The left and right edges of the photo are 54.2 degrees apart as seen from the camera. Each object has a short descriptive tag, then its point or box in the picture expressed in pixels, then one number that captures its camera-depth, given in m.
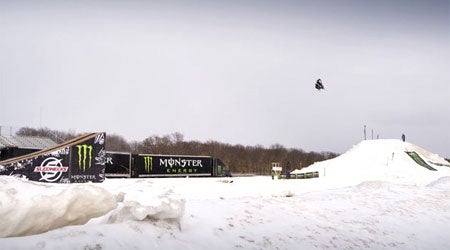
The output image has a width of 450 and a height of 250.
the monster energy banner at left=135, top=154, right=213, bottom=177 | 45.19
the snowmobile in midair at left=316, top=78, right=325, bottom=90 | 31.45
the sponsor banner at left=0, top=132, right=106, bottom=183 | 24.72
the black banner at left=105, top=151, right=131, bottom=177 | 41.94
